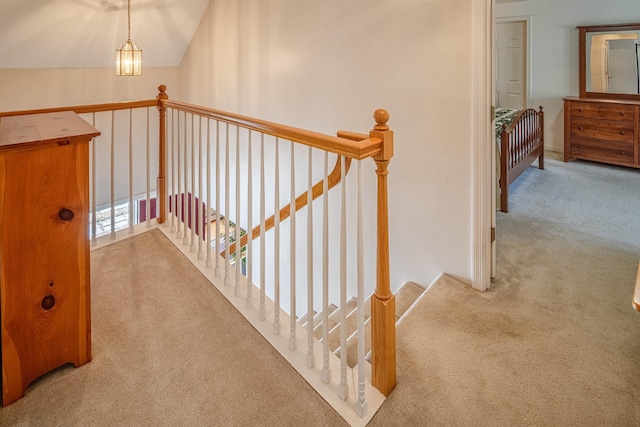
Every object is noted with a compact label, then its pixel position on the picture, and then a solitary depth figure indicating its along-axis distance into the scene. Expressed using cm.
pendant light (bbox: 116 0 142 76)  364
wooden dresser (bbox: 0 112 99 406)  137
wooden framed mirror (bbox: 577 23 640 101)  460
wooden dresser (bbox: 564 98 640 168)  452
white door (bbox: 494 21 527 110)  560
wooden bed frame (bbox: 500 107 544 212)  353
